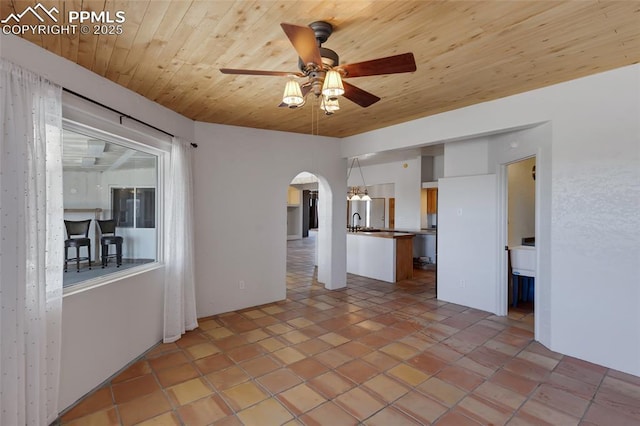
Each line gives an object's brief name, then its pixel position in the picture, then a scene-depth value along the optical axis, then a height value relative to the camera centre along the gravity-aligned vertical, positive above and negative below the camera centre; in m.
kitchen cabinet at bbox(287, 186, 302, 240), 13.64 -0.33
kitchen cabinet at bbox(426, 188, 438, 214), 8.20 +0.25
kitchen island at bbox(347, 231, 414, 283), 6.14 -0.93
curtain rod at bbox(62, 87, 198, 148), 2.33 +0.91
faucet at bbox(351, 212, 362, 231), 10.67 -0.30
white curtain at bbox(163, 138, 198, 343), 3.49 -0.37
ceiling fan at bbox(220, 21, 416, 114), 1.77 +0.89
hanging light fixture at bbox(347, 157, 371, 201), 7.63 +0.44
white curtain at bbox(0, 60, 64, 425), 1.79 -0.24
